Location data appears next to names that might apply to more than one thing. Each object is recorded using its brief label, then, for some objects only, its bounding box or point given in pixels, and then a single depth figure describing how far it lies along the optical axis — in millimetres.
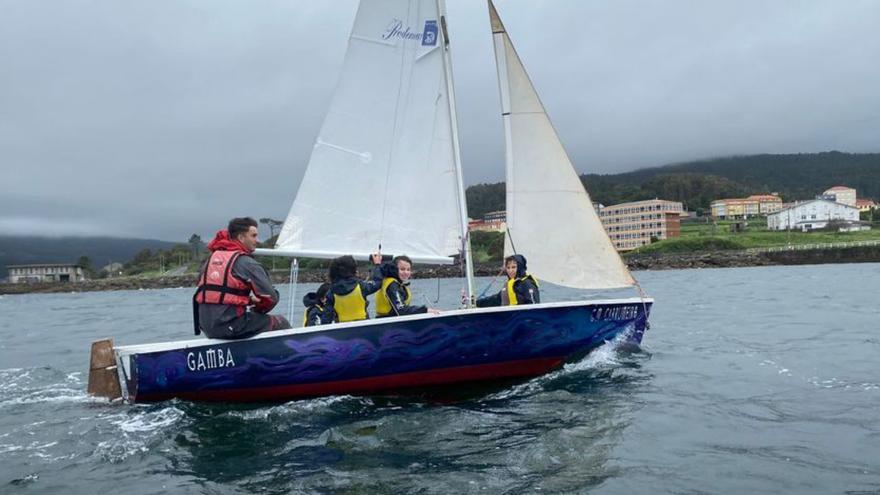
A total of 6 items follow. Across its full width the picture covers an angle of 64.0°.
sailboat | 9406
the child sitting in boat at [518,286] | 9609
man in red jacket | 7898
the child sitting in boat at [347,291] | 8688
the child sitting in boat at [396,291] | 8969
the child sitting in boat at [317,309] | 8820
